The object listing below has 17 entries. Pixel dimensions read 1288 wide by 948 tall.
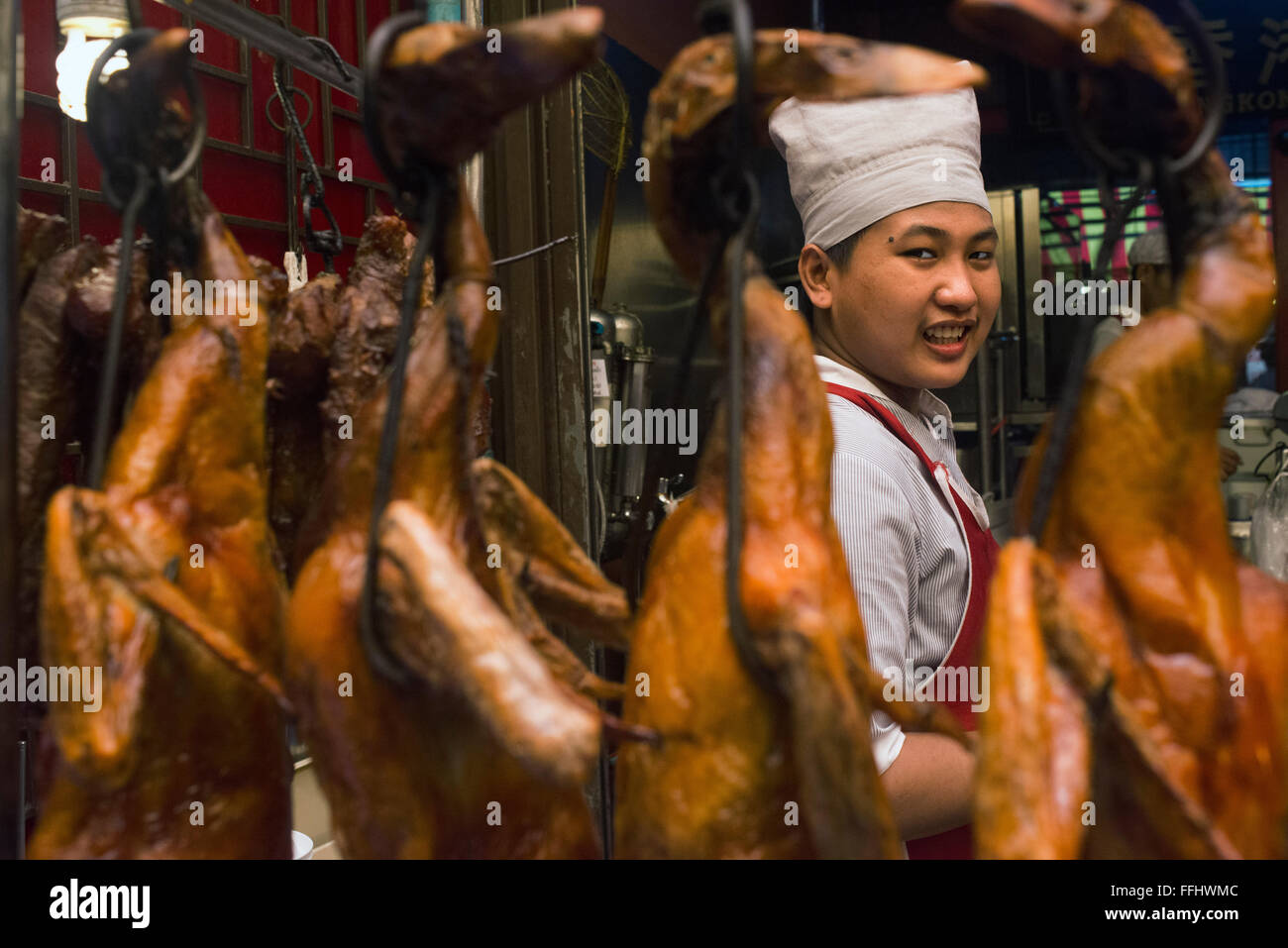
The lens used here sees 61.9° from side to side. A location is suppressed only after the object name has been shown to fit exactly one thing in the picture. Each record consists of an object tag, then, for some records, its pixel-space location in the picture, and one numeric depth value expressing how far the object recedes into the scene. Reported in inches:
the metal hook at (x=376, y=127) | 35.6
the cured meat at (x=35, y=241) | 50.1
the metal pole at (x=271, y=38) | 56.9
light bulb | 63.4
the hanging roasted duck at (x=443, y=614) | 33.1
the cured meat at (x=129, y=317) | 47.6
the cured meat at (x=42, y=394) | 48.7
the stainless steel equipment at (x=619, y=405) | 152.1
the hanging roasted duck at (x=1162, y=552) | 32.9
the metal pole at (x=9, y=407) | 41.2
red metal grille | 84.8
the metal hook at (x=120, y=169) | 40.0
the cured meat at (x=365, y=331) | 54.4
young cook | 67.2
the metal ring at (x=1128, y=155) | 33.4
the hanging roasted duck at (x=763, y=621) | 32.3
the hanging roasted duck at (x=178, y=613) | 37.3
